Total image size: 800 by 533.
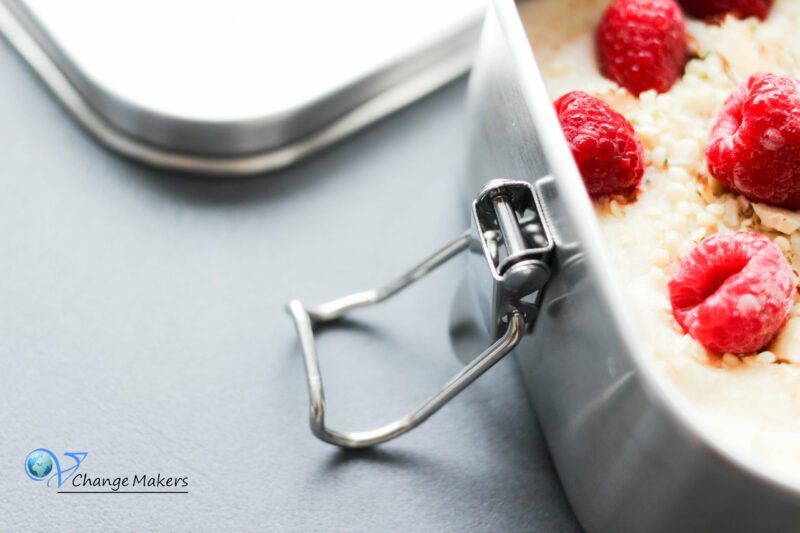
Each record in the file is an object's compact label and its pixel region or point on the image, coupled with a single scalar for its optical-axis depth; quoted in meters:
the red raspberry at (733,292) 0.27
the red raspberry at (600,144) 0.28
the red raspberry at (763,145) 0.28
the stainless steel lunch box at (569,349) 0.25
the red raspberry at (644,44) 0.30
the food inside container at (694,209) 0.27
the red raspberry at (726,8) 0.31
